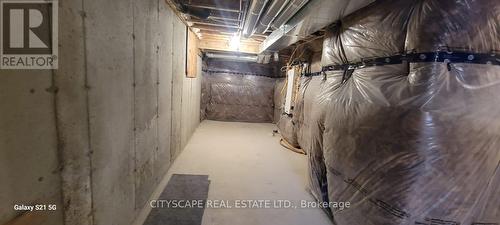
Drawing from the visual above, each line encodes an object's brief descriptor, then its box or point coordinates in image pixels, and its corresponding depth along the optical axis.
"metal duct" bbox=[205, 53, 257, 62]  5.66
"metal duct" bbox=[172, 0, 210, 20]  2.60
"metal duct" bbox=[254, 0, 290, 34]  1.96
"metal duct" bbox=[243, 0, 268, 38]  1.97
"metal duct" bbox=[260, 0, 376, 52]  1.71
